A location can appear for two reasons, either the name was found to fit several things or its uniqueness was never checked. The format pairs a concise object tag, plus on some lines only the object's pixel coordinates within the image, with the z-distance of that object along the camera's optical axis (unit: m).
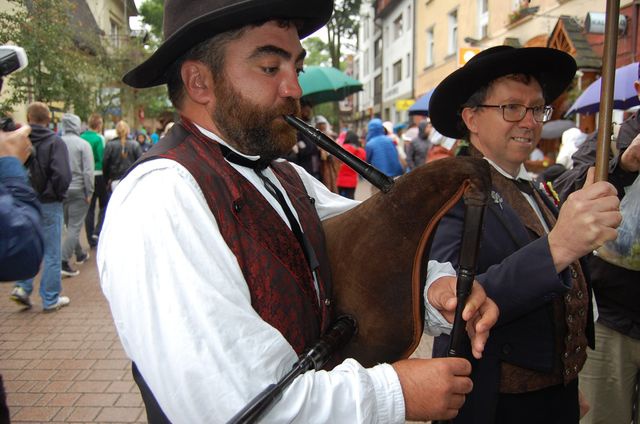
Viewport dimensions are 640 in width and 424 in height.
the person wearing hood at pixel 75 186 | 6.23
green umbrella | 7.90
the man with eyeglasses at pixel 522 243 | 1.53
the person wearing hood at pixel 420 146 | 9.05
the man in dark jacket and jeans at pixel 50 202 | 4.90
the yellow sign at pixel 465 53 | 7.35
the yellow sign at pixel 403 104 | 22.00
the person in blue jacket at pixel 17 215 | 1.62
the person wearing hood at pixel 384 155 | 8.28
